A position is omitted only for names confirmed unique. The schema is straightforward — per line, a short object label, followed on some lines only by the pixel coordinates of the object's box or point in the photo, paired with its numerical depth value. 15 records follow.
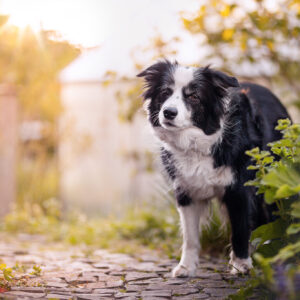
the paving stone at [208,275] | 3.01
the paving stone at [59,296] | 2.50
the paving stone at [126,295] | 2.56
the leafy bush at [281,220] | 1.77
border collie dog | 3.01
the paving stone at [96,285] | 2.79
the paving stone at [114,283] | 2.84
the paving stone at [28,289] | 2.61
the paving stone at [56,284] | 2.77
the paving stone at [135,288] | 2.72
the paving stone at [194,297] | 2.54
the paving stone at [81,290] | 2.67
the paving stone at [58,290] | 2.62
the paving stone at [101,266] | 3.42
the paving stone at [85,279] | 2.95
